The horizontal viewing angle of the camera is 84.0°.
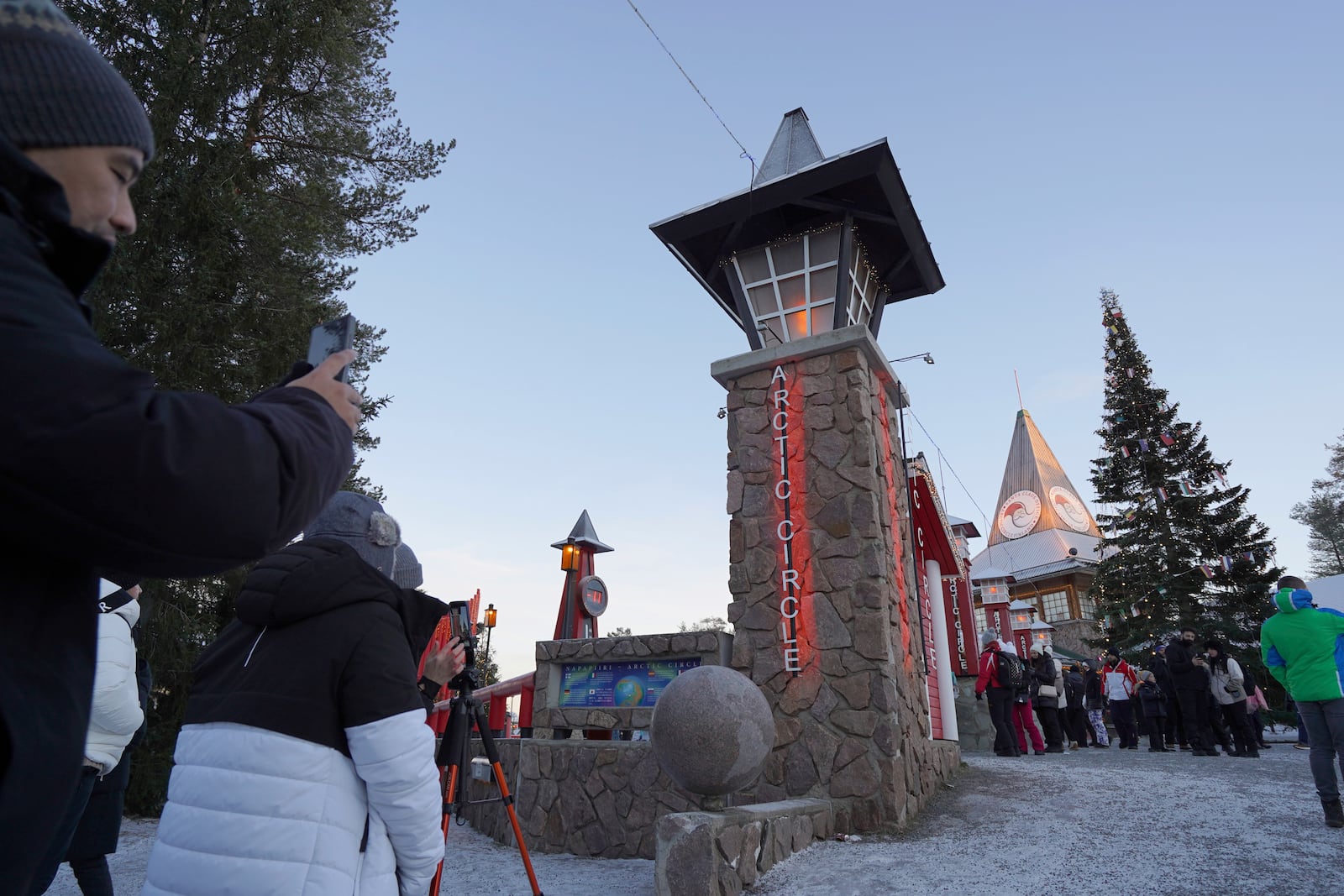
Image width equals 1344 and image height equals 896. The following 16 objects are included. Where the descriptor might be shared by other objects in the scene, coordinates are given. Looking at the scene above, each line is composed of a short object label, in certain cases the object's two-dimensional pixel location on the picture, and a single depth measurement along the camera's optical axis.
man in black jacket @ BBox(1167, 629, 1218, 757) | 10.80
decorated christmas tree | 22.23
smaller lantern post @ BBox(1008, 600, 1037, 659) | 21.98
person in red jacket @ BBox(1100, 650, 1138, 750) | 13.50
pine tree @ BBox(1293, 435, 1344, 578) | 35.81
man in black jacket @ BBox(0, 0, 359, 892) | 0.79
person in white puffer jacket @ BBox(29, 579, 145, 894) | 3.74
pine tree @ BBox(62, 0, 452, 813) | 9.19
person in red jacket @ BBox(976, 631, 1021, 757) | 11.30
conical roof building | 31.02
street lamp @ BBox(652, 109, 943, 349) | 8.60
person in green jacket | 5.87
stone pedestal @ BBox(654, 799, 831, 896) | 4.62
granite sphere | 5.20
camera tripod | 4.02
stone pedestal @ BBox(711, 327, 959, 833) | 6.84
